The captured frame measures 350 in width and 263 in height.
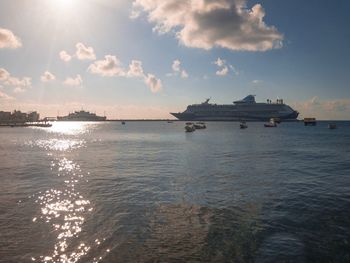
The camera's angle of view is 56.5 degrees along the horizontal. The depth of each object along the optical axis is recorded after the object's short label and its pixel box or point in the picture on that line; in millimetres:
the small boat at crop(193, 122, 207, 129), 150875
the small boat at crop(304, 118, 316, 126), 191625
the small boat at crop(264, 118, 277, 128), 165875
